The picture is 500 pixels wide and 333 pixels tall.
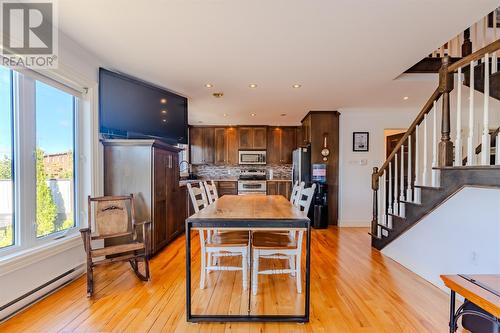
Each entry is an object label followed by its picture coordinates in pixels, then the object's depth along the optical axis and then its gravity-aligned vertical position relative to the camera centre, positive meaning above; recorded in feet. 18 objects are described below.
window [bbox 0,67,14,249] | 6.48 -0.03
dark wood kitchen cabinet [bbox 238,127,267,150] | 22.00 +1.97
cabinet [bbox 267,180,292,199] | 21.06 -2.09
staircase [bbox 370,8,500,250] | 6.22 -0.13
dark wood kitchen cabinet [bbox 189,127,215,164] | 22.08 +1.46
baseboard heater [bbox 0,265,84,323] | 6.29 -3.63
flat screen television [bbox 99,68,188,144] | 9.92 +2.29
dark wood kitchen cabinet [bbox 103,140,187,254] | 10.27 -0.49
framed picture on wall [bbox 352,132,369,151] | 16.72 +1.39
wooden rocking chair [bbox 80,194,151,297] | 7.52 -2.24
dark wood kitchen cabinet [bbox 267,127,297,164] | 22.24 +1.57
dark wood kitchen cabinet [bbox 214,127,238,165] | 21.99 +1.46
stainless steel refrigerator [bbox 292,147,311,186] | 17.07 -0.17
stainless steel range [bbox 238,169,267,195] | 20.98 -2.00
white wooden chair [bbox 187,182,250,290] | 7.45 -2.42
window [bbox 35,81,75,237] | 7.58 +0.09
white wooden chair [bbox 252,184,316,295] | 7.21 -2.38
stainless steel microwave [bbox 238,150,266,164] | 21.98 +0.45
